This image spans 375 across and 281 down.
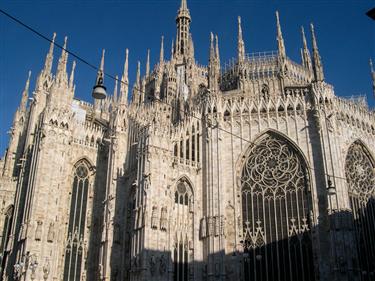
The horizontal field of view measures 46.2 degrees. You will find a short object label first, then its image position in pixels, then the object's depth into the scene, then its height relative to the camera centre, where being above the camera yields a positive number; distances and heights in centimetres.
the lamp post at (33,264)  3299 +278
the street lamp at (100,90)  2003 +919
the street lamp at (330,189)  2631 +653
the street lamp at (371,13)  1409 +883
